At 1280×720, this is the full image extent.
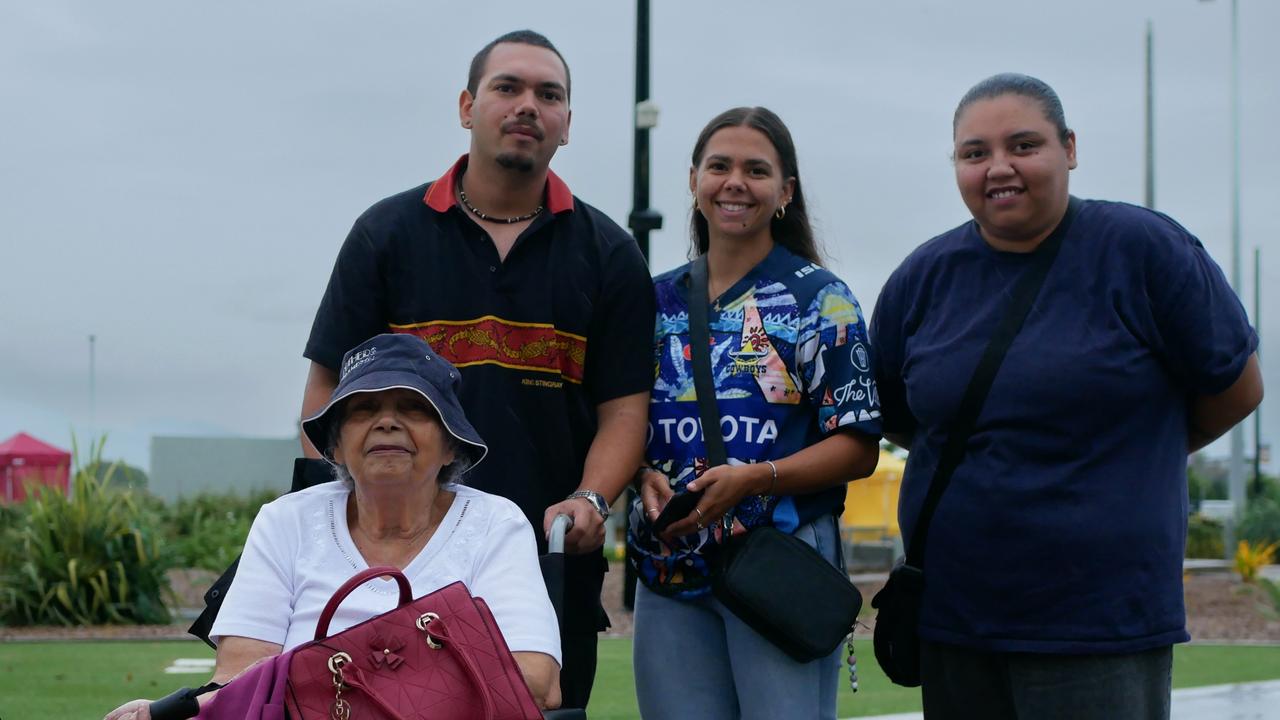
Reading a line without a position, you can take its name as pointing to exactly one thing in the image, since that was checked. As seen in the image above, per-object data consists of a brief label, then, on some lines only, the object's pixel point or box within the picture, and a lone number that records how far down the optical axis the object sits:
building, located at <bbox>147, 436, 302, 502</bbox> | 28.00
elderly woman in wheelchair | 3.03
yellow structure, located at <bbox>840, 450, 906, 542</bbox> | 21.80
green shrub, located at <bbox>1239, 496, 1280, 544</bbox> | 21.39
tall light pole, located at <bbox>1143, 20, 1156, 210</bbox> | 23.30
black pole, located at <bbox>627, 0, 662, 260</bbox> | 12.45
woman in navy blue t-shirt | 3.24
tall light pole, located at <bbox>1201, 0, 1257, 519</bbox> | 25.97
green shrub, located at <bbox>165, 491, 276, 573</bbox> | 15.06
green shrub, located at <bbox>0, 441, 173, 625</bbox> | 11.68
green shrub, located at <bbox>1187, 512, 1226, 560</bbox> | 21.84
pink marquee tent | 17.68
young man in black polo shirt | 3.59
